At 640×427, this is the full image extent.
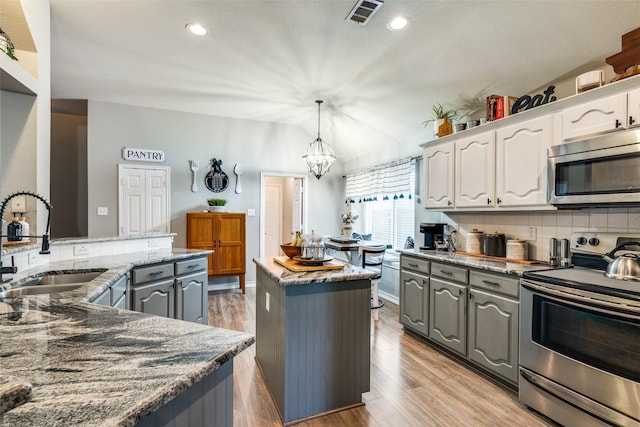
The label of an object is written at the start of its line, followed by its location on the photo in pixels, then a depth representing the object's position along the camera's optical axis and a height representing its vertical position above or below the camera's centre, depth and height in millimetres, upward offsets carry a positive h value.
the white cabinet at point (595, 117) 1940 +640
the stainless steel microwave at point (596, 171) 1858 +281
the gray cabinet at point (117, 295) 1860 -542
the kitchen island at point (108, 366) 603 -391
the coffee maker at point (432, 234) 3527 -239
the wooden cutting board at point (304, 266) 2154 -383
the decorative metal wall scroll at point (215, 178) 5258 +570
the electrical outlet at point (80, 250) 2649 -331
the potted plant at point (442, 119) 3320 +1016
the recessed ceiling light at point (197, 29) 2764 +1641
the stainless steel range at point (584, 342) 1622 -748
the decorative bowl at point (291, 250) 2428 -292
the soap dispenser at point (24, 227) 2205 -113
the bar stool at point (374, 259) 3920 -618
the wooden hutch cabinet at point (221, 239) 4875 -433
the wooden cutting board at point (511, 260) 2608 -403
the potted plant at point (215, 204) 5066 +131
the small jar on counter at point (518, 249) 2744 -317
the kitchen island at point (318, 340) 1974 -844
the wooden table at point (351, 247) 4061 -452
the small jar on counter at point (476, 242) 3123 -286
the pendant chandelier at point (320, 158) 4172 +727
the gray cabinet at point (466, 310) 2295 -837
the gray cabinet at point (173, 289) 2559 -705
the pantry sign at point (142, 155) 4777 +885
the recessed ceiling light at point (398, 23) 2486 +1541
